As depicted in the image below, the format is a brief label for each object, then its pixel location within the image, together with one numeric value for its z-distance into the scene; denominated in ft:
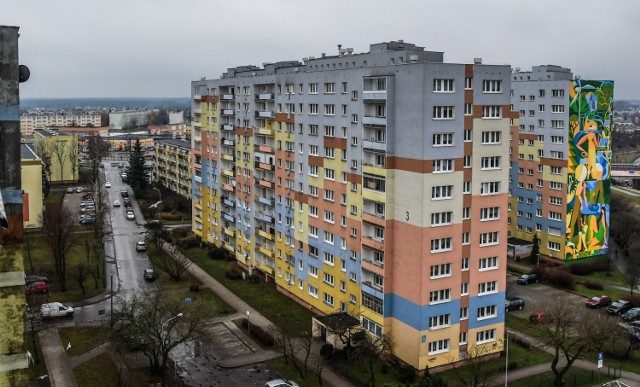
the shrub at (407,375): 126.21
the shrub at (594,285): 197.26
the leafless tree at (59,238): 188.62
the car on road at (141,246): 238.68
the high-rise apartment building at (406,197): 128.47
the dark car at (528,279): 200.40
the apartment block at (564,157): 222.07
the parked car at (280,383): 121.90
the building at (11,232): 47.88
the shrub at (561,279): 195.83
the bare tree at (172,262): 201.16
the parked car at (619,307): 172.14
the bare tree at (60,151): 398.62
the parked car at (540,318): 158.61
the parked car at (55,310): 163.02
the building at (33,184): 271.28
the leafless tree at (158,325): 126.41
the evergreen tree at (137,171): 363.97
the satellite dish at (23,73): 49.93
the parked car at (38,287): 182.99
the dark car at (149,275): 201.57
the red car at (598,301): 178.19
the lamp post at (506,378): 119.75
